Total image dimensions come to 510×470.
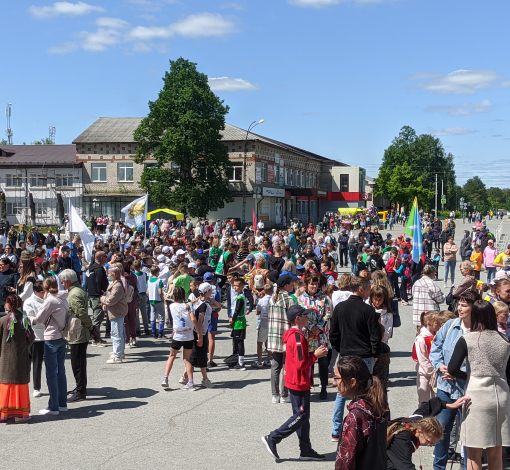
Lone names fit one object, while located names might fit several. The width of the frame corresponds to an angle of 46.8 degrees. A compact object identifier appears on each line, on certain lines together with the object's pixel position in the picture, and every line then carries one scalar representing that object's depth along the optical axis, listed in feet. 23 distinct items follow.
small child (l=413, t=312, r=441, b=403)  22.24
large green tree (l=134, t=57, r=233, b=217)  155.43
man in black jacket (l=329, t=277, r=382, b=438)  21.75
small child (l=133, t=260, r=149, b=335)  42.88
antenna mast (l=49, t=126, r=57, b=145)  376.68
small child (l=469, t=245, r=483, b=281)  63.93
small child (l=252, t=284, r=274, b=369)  33.37
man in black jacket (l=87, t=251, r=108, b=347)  38.52
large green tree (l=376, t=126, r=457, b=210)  359.66
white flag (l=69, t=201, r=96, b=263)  50.78
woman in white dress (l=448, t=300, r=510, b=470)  16.30
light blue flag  48.36
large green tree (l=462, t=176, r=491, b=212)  554.75
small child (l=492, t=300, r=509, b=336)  20.97
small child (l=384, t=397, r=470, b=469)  13.70
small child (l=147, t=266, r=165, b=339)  41.81
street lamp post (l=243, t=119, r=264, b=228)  166.32
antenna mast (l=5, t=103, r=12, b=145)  310.45
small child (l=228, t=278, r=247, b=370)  34.32
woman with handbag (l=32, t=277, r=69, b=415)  26.07
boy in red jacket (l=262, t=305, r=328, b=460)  20.62
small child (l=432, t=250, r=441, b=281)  71.97
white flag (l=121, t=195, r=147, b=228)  81.41
